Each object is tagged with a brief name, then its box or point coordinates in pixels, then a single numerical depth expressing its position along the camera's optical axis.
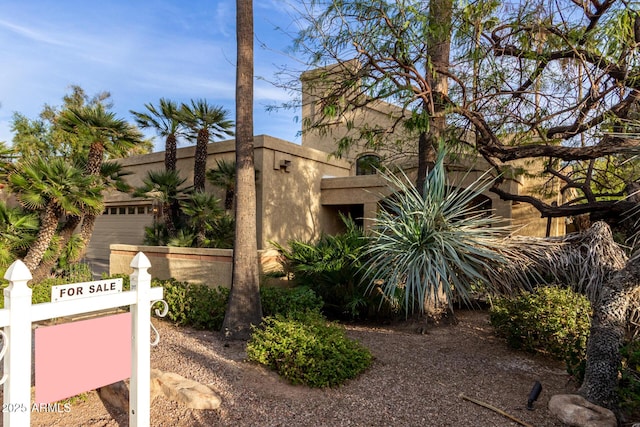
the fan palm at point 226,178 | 11.34
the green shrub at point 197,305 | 7.07
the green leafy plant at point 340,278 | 7.73
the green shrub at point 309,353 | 4.46
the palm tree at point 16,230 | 9.35
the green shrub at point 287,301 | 6.88
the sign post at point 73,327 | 2.50
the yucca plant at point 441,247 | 4.13
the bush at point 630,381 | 3.51
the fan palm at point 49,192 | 8.72
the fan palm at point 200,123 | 11.90
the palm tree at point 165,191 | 11.34
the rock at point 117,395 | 3.98
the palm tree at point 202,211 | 10.48
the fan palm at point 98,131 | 9.41
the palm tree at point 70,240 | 9.72
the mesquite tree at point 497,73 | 6.34
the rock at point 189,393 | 3.87
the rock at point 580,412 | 3.52
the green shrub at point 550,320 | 5.34
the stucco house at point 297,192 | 10.88
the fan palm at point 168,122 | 12.06
